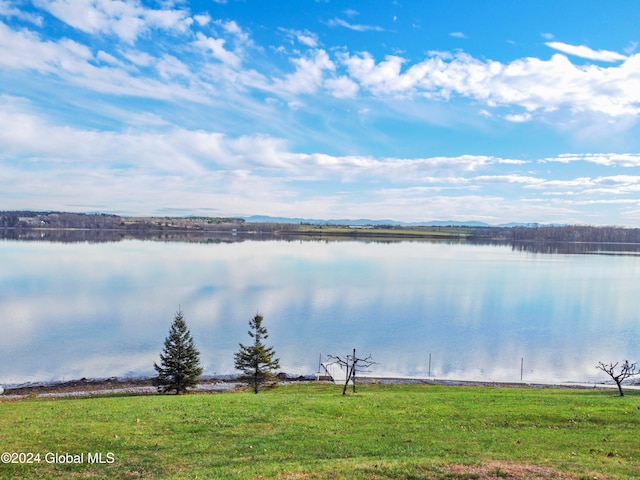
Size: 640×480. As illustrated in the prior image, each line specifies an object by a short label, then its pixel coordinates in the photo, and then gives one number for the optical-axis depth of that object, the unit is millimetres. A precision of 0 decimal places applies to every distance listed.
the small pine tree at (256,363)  21203
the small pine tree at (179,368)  20656
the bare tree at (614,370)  24205
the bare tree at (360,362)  26734
